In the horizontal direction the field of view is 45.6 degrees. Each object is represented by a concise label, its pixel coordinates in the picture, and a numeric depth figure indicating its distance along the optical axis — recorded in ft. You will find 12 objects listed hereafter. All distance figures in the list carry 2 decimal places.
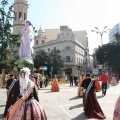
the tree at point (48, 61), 122.29
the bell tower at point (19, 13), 119.04
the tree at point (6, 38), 72.16
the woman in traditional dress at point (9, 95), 16.84
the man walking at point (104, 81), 32.41
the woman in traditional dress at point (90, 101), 17.07
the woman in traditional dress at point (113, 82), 61.78
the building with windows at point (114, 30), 239.96
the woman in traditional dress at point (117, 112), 6.26
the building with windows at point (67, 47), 140.85
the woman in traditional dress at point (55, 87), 42.00
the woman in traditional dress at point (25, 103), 9.50
